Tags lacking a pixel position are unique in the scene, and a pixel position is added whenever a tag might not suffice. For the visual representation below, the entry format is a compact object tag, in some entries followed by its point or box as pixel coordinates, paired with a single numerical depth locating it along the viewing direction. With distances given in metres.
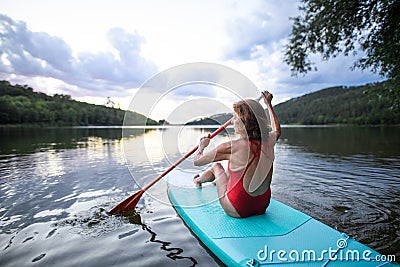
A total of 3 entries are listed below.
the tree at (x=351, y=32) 7.68
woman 2.99
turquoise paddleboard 2.38
